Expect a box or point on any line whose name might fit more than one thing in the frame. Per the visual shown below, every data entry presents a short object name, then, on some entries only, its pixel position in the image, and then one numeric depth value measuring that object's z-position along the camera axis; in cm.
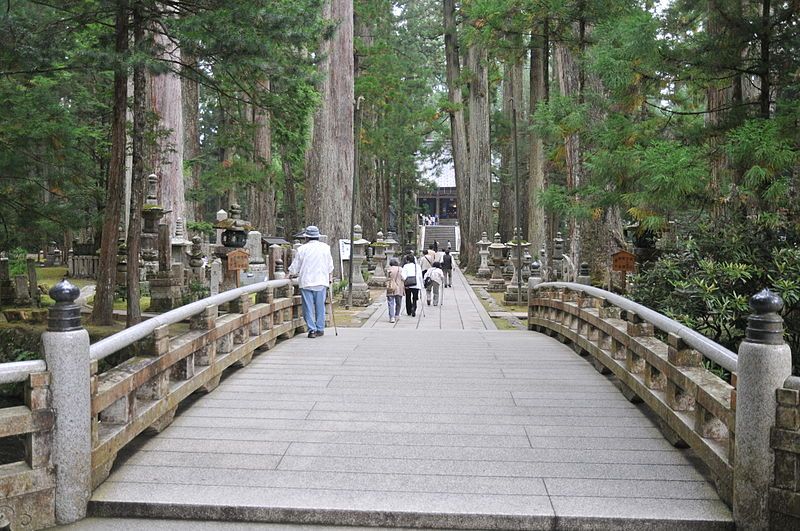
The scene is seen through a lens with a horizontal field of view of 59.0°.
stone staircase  4747
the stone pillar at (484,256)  2845
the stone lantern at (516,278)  1821
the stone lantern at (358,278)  1798
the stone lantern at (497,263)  2375
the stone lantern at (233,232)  1684
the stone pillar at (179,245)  1716
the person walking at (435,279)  1814
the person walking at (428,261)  1878
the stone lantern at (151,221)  1611
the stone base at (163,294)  1409
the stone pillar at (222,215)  1938
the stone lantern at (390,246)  2194
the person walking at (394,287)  1440
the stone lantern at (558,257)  1954
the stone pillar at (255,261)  1841
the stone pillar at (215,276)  1488
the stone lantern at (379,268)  2241
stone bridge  350
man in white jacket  973
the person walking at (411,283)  1540
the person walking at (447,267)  2406
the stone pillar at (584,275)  1164
